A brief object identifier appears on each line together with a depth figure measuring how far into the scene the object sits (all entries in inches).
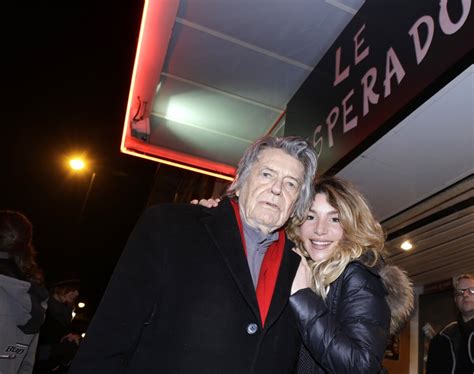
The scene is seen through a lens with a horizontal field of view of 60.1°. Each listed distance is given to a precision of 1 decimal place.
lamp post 483.2
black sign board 79.0
